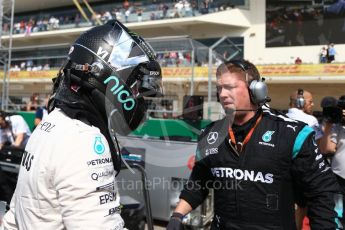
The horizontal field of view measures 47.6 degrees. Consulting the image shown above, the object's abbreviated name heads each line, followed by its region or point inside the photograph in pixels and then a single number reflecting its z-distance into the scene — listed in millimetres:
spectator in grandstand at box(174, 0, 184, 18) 16859
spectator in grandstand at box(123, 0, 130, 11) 22772
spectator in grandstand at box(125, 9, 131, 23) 21664
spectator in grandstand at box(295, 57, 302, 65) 16481
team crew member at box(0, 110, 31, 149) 5320
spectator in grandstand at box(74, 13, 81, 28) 25266
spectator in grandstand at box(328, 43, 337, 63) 15422
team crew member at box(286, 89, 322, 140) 4284
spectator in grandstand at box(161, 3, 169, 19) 18631
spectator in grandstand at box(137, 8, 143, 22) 21078
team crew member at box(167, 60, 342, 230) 1797
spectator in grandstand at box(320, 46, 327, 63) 15902
